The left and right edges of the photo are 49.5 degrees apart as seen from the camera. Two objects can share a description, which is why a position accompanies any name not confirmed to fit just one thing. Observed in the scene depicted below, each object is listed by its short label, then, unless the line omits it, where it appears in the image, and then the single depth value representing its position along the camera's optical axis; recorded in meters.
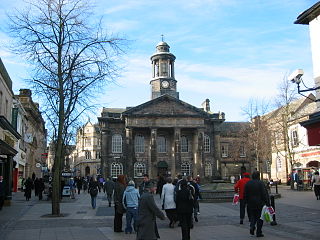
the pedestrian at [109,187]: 19.60
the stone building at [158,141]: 50.44
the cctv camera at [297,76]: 12.41
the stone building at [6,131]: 18.67
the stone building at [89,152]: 89.56
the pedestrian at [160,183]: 23.05
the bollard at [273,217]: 12.25
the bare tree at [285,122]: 34.37
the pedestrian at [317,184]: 20.48
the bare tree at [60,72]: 16.27
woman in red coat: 12.56
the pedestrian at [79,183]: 35.91
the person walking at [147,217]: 7.05
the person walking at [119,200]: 11.28
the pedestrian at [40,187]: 26.09
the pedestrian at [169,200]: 11.86
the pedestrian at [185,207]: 9.16
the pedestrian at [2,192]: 17.35
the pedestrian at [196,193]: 13.32
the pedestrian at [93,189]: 18.81
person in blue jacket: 10.77
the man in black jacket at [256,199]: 10.06
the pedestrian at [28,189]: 25.25
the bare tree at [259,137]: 40.00
